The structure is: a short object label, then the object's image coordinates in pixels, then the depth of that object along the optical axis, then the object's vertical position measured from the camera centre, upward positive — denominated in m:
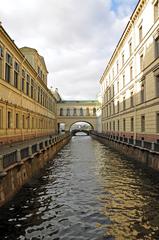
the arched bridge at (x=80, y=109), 86.50 +7.00
